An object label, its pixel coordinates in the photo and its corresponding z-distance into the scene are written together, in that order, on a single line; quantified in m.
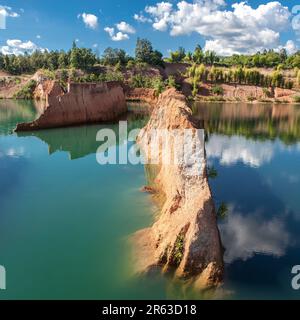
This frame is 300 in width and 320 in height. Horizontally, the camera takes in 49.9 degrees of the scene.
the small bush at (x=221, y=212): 16.89
